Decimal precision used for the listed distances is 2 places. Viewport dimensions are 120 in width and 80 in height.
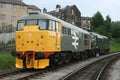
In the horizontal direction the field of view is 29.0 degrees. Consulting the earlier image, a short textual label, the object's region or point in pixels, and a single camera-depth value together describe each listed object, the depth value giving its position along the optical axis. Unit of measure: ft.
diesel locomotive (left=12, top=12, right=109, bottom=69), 43.45
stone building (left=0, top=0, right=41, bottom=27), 171.51
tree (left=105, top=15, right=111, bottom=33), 212.35
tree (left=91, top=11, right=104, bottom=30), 214.42
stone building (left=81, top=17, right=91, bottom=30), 286.60
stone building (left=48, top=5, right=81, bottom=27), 198.95
